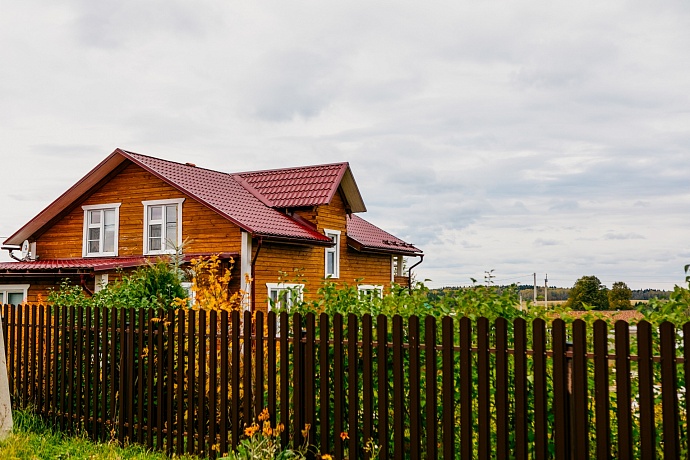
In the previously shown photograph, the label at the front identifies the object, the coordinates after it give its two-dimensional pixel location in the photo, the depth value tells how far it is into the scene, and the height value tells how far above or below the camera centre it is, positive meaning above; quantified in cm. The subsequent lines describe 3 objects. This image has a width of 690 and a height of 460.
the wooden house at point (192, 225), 1952 +198
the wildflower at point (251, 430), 635 -131
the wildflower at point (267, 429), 642 -131
